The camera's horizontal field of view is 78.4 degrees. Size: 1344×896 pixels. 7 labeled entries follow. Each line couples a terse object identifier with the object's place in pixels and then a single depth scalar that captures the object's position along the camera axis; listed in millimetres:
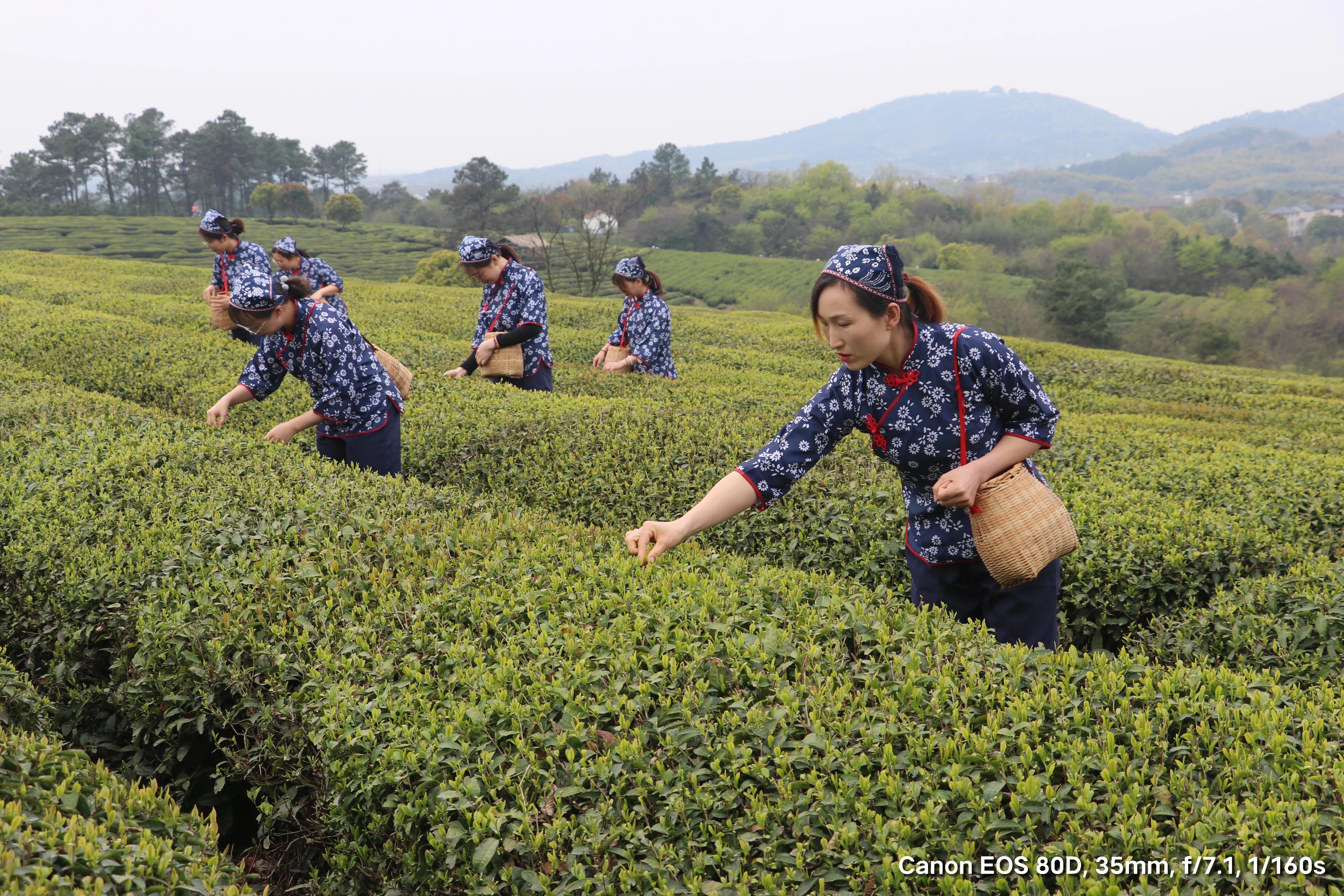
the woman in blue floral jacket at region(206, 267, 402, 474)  4488
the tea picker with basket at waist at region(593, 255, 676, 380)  8469
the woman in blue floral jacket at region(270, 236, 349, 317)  9203
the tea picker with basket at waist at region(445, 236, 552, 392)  6727
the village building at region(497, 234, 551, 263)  52906
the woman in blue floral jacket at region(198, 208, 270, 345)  8492
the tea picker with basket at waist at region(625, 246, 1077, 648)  2754
